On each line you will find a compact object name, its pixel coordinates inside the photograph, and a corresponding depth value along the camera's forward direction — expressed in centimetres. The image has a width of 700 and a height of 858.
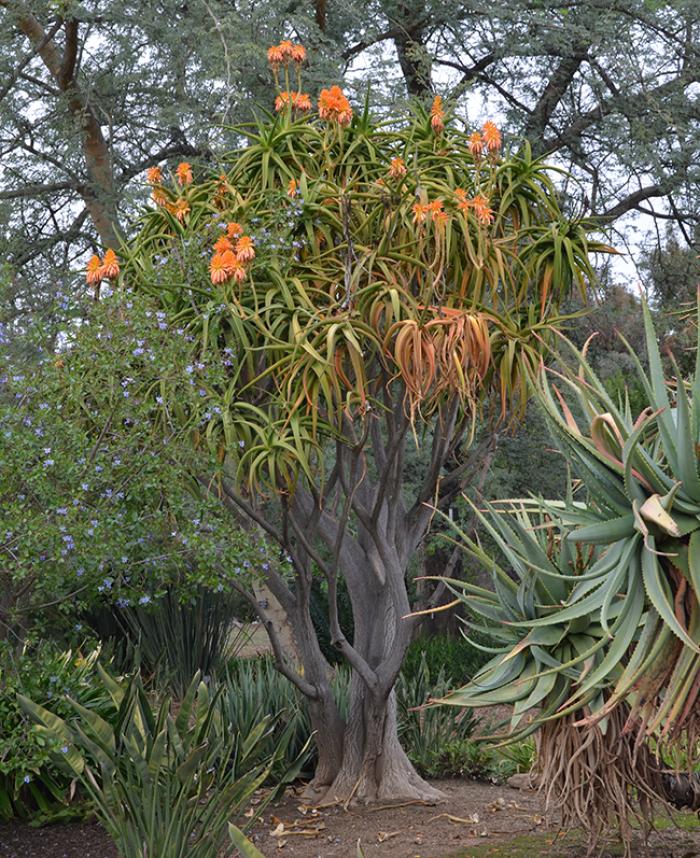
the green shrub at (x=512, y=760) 877
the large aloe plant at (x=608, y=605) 403
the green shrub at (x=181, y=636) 1084
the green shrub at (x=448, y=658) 1204
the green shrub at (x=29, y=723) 607
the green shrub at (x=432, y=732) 884
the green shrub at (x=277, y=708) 836
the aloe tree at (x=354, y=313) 662
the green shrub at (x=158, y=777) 551
